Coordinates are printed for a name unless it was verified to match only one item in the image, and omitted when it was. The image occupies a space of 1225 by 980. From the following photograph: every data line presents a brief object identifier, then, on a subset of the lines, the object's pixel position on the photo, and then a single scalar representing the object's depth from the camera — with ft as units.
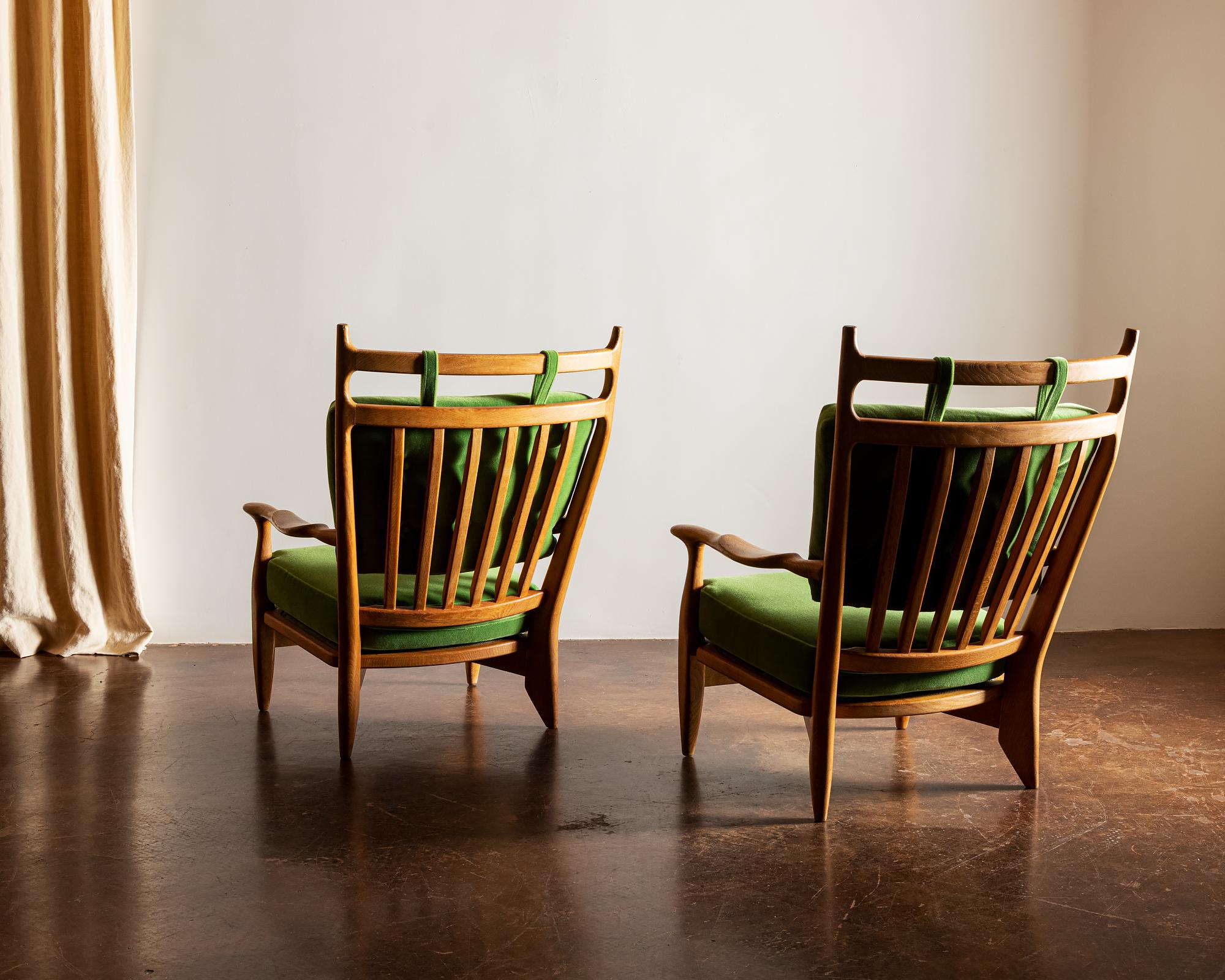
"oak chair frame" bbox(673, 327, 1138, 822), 7.23
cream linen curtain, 11.35
